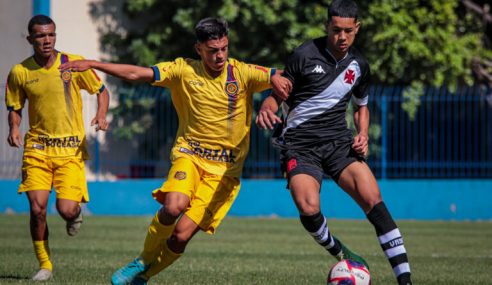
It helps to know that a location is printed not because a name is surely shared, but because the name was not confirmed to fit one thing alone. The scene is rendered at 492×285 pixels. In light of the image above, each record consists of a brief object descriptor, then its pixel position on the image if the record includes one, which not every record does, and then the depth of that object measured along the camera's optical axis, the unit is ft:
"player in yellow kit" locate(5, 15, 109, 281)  62.03
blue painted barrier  138.31
